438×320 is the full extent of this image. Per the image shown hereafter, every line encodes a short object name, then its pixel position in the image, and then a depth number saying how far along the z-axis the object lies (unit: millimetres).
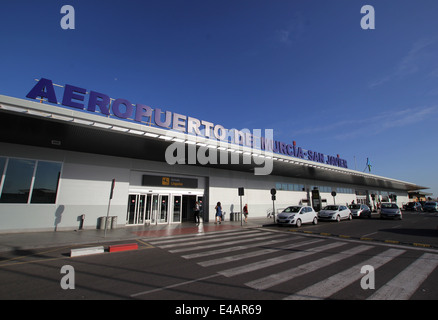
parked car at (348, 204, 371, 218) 25375
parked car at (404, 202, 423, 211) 43812
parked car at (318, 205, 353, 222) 20516
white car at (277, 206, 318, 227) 15760
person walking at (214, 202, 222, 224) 18914
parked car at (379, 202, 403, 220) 22694
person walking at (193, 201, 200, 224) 18453
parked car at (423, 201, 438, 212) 35656
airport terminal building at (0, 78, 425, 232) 11484
